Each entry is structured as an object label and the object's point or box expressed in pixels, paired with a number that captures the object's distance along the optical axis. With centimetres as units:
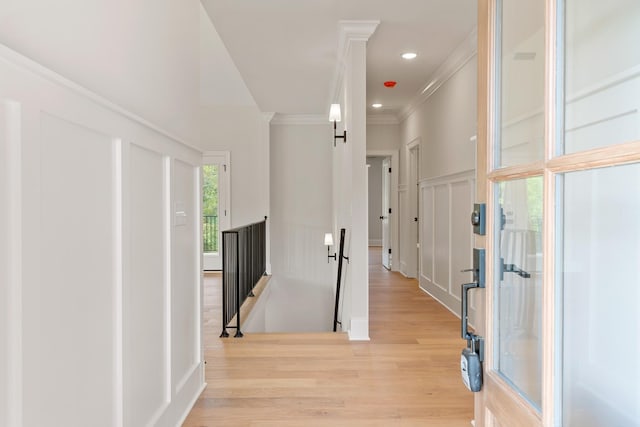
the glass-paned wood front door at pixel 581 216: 74
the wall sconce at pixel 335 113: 388
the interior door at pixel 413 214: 600
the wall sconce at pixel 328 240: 506
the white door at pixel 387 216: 733
